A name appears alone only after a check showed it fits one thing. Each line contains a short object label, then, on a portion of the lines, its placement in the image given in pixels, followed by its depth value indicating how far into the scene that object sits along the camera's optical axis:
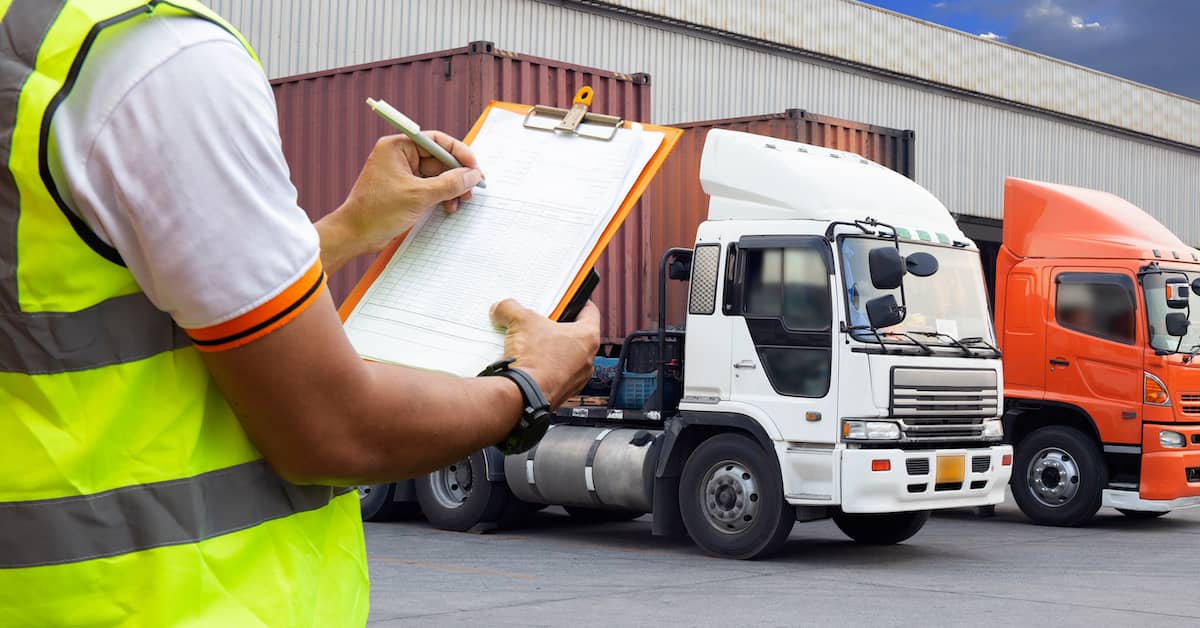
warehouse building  18.38
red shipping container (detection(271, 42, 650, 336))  11.59
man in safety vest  1.25
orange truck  12.63
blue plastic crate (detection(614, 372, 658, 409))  10.95
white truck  9.74
